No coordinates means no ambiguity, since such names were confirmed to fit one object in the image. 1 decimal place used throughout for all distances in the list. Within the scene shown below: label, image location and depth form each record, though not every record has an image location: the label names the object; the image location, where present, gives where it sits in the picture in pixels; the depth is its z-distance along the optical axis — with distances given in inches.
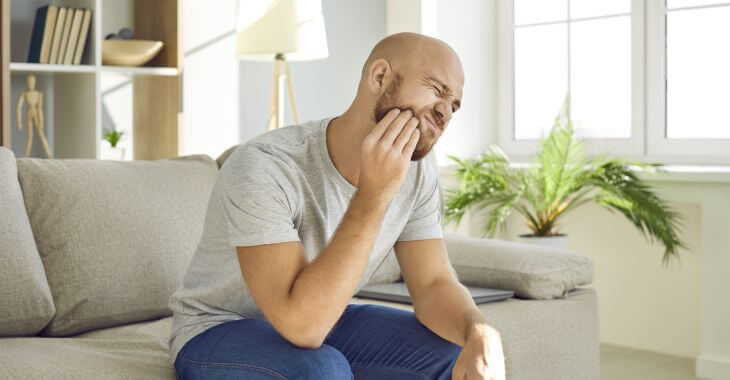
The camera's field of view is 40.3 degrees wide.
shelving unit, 139.6
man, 63.5
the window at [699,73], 158.4
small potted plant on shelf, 145.6
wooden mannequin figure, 138.6
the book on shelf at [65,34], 137.7
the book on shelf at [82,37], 138.9
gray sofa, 79.4
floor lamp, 144.0
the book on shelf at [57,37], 137.3
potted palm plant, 147.9
